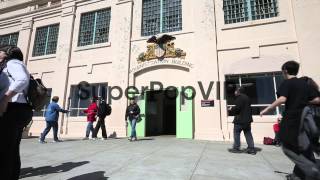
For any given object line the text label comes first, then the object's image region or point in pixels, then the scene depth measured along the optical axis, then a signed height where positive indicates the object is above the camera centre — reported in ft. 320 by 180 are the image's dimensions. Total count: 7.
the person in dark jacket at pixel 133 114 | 30.94 +0.86
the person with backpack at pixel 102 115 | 33.45 +0.73
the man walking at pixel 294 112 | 9.93 +0.47
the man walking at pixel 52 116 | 29.84 +0.45
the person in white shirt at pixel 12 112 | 8.83 +0.30
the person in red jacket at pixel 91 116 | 34.71 +0.59
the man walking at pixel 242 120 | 20.94 +0.15
